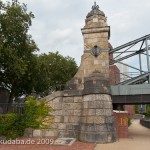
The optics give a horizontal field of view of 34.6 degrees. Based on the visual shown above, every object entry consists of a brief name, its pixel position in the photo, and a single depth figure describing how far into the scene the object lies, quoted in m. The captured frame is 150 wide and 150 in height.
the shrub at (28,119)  17.55
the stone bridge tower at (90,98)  16.78
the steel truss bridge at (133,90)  19.30
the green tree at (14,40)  22.59
